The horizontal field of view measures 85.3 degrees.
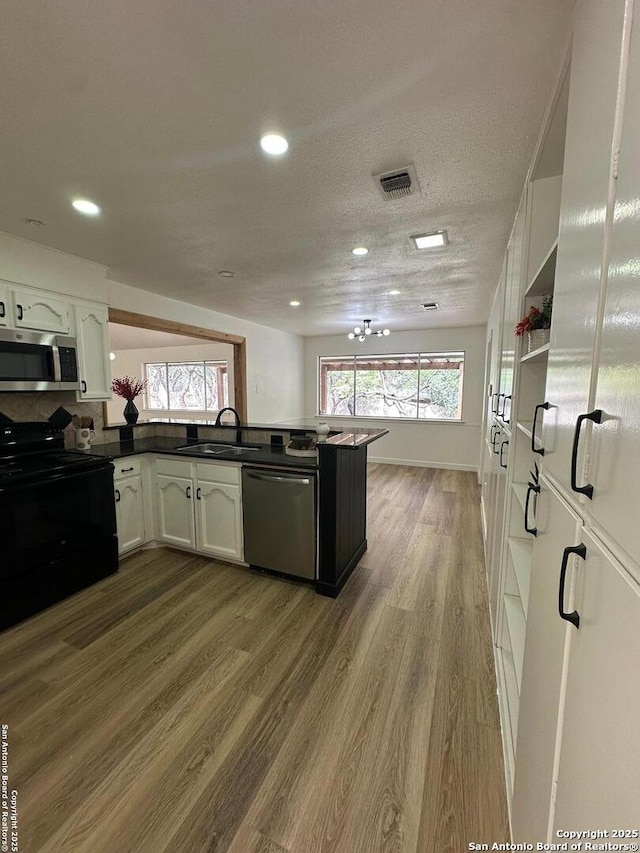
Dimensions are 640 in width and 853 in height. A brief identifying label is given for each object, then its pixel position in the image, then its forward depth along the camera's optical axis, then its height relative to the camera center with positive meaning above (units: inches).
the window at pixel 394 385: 249.8 +4.9
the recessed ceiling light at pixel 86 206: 80.8 +43.5
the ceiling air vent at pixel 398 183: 69.3 +43.0
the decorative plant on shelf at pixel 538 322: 61.1 +12.8
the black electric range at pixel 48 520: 85.7 -35.6
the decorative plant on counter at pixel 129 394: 145.9 -1.9
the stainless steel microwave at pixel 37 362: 95.9 +8.0
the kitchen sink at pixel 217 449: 128.2 -22.2
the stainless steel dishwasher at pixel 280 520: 100.6 -38.7
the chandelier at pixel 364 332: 211.1 +36.6
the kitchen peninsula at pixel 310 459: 98.5 -21.6
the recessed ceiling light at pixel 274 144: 59.1 +42.8
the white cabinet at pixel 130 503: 115.5 -39.1
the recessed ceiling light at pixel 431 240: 96.5 +43.3
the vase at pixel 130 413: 145.6 -9.8
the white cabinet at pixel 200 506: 112.6 -39.5
